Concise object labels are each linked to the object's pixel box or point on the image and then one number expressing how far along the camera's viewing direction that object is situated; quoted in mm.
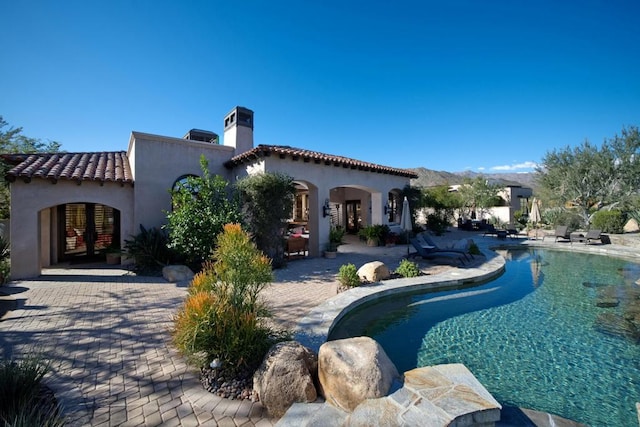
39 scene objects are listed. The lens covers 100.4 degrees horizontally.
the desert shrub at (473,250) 13617
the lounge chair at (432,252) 11820
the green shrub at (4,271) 9170
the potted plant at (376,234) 17281
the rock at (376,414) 2631
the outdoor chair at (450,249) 12148
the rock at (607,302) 7352
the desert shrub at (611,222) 20438
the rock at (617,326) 5718
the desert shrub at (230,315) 3686
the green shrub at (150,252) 10805
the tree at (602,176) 21969
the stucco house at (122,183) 10078
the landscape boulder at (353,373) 3084
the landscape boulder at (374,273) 9016
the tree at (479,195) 31830
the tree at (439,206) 22562
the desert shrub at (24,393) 2859
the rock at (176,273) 9688
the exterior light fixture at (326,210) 14008
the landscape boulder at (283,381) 3195
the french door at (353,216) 23602
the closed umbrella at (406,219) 13641
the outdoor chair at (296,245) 13281
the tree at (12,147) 10861
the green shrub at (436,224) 22170
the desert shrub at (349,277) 8289
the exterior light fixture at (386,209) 18253
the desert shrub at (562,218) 23031
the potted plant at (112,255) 12547
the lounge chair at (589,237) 17266
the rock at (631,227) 22289
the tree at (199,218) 10258
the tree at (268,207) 11039
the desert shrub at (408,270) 9500
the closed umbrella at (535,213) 20094
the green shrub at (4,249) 10539
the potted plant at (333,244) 13545
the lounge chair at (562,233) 18739
